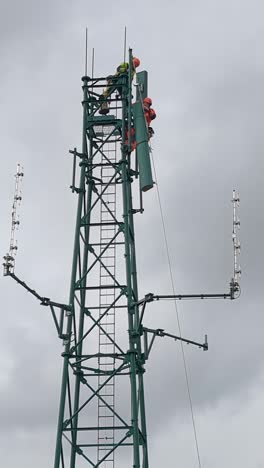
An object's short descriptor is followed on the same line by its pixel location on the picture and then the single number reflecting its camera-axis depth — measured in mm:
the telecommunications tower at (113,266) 46281
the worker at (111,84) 51469
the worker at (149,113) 50625
